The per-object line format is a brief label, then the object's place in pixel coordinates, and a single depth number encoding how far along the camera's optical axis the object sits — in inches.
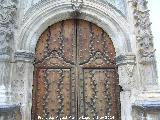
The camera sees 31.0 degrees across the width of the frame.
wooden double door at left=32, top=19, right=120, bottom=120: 169.3
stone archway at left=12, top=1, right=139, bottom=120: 163.8
